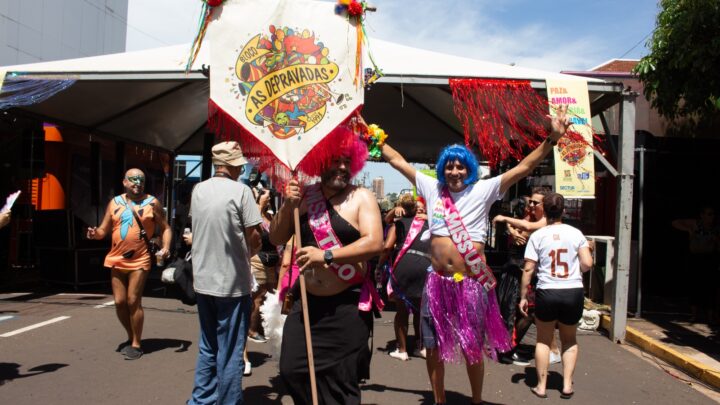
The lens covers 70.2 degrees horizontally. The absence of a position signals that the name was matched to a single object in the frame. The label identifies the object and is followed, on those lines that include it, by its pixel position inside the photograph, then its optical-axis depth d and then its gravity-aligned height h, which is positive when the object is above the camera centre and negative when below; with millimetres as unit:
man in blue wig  3354 -507
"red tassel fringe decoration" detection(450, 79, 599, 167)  6188 +1010
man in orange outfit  4766 -557
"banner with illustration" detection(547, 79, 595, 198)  6145 +486
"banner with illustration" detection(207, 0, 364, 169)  3064 +722
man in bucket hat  3271 -585
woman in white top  4195 -739
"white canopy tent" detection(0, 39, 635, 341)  6414 +1452
